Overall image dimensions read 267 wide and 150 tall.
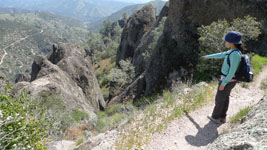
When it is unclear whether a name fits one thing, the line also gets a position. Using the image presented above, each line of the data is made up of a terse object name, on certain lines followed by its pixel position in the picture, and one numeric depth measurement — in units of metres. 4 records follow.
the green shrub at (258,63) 11.61
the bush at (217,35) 10.80
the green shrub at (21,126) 4.09
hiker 4.90
